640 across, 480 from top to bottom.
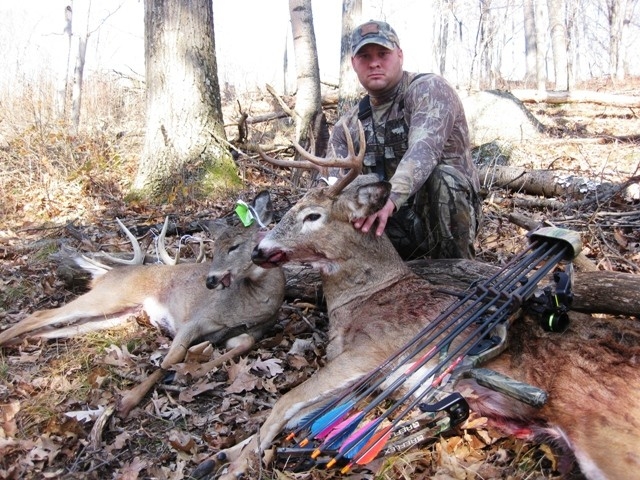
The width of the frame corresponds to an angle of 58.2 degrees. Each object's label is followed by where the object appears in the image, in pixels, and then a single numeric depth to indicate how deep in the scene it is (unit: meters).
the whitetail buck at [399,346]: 2.54
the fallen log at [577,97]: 11.80
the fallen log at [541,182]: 5.80
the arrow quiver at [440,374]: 2.62
